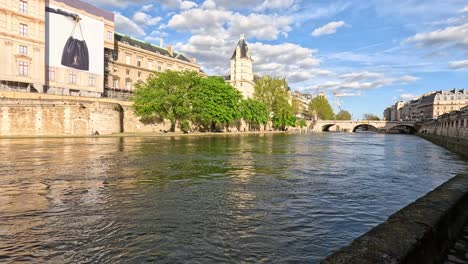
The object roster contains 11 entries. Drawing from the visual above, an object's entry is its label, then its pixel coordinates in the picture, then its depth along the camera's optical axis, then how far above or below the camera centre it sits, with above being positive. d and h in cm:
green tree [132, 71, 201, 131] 5547 +477
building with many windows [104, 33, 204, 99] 7081 +1479
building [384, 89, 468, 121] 13388 +1108
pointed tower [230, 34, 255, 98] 12525 +2212
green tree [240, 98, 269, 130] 8062 +329
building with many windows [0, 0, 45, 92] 4606 +1150
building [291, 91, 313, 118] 17454 +685
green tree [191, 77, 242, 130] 5866 +416
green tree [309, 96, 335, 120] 15212 +797
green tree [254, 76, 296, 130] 9678 +894
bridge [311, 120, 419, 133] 10936 +7
